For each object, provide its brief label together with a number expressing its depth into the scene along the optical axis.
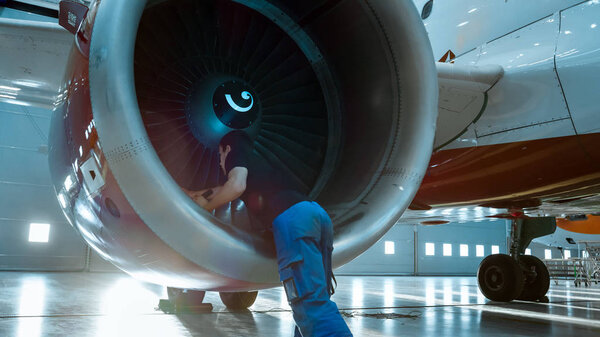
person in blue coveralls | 1.81
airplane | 1.54
